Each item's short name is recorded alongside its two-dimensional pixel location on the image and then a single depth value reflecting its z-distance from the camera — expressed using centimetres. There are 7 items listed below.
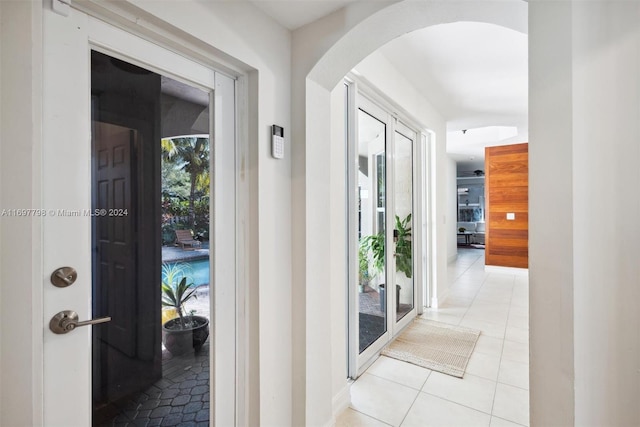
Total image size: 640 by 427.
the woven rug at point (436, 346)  256
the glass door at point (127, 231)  98
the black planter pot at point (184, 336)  136
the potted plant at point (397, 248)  294
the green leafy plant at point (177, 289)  134
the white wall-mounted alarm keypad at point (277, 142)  157
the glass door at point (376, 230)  235
